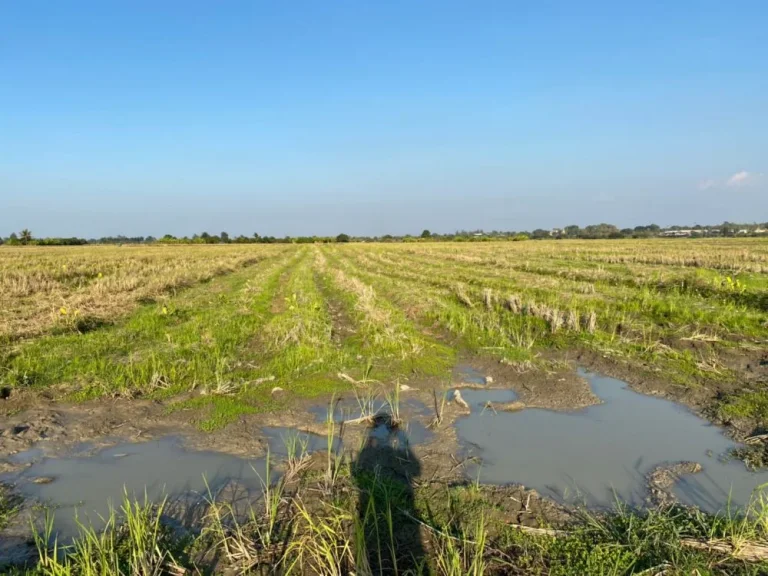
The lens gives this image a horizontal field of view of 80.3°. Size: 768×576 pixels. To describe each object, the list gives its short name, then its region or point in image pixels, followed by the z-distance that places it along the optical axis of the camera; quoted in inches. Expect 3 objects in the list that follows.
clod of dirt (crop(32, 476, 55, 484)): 163.5
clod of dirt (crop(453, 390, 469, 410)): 238.5
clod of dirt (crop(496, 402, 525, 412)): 237.5
